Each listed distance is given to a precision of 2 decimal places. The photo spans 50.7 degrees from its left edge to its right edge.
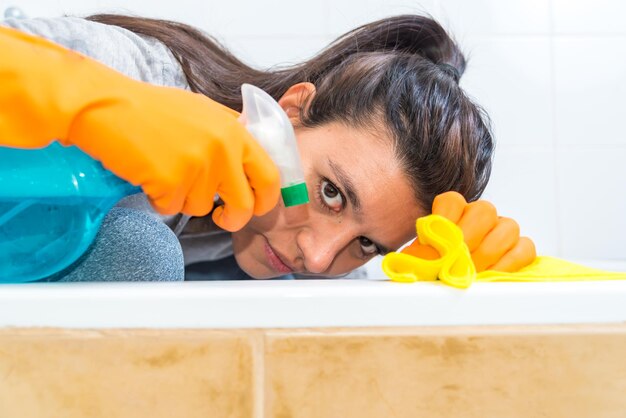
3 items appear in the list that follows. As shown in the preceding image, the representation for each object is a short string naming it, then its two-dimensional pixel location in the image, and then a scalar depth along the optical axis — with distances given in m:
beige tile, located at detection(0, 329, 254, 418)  0.44
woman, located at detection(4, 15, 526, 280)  0.82
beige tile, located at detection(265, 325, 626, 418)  0.45
